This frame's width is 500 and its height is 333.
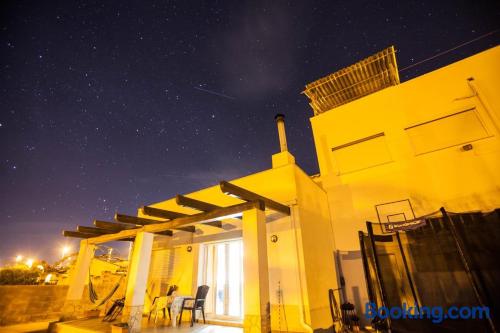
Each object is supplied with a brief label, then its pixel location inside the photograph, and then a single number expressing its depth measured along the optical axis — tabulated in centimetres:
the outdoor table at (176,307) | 541
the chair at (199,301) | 552
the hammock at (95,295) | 650
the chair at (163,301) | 633
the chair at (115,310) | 605
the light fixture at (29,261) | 1366
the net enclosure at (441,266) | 281
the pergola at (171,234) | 382
